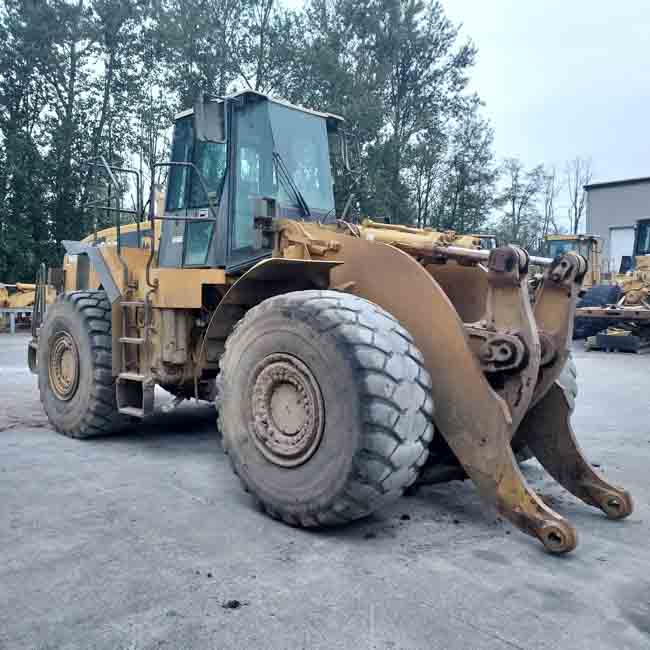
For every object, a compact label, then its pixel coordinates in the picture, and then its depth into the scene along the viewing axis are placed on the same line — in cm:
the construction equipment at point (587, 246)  2253
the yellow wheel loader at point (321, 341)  358
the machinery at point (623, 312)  1641
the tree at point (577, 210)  5631
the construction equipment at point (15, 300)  2069
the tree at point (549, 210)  5368
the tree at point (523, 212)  4535
